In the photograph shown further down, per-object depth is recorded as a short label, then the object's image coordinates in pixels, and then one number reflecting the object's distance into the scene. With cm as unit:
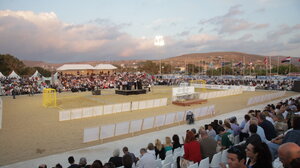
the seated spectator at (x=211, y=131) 781
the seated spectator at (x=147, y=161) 525
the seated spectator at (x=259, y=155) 289
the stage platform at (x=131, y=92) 3425
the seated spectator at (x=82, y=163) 589
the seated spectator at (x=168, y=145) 693
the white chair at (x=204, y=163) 501
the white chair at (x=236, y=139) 793
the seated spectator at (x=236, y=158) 282
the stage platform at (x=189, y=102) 2356
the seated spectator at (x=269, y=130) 664
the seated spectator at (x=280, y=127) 808
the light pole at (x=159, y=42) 4081
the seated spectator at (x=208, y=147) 560
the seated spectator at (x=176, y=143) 695
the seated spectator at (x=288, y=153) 249
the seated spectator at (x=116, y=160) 622
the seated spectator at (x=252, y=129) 483
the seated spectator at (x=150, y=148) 681
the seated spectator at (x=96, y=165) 471
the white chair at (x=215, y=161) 538
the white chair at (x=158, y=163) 572
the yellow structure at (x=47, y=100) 2462
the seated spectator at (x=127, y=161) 508
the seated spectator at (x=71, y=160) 625
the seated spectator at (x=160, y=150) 671
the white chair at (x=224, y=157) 565
